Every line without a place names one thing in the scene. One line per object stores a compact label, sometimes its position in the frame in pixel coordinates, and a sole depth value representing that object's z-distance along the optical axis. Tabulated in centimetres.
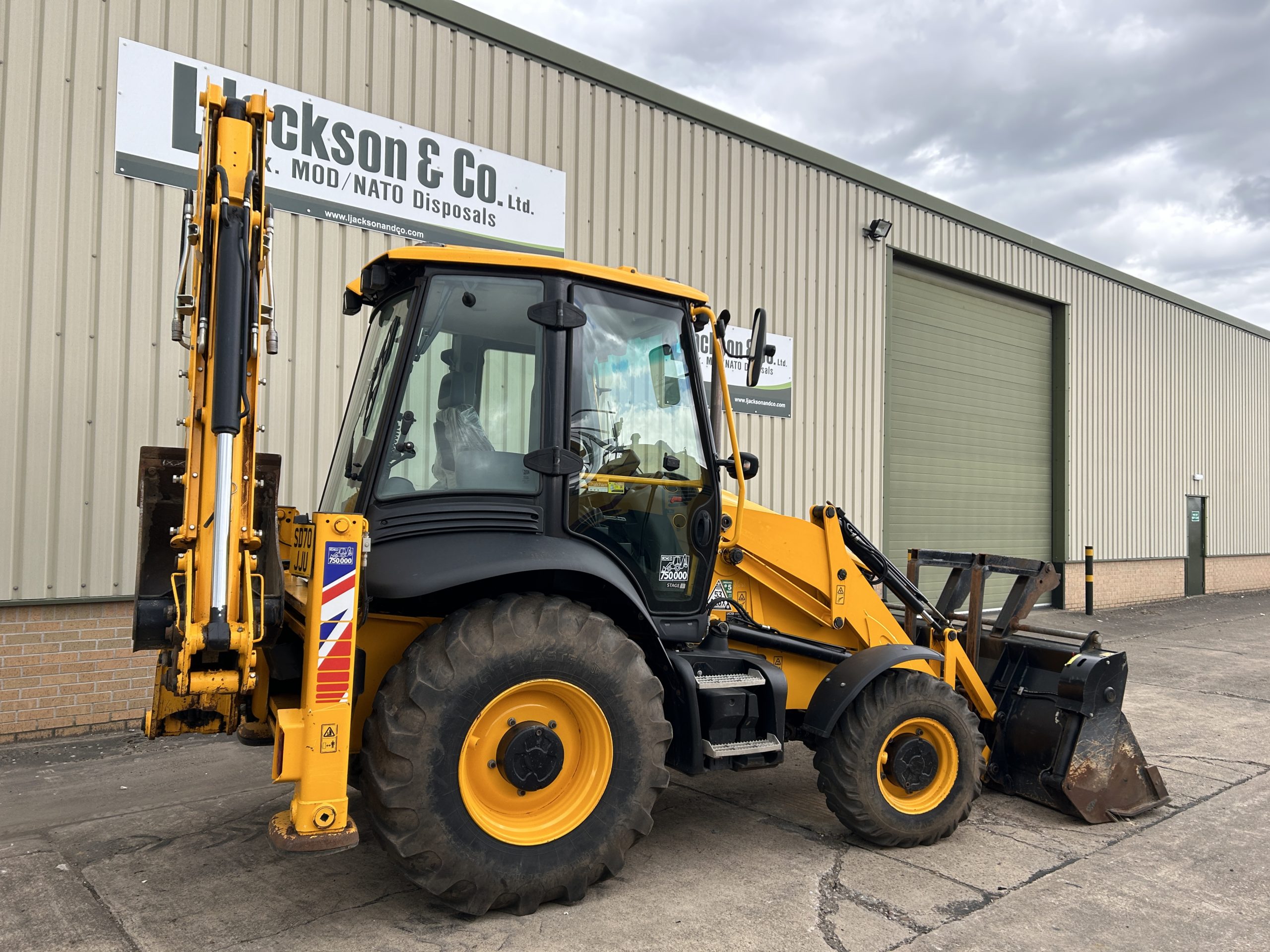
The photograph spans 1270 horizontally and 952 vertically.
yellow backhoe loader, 335
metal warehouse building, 654
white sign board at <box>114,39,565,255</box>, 693
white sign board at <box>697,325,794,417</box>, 1071
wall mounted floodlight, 1247
